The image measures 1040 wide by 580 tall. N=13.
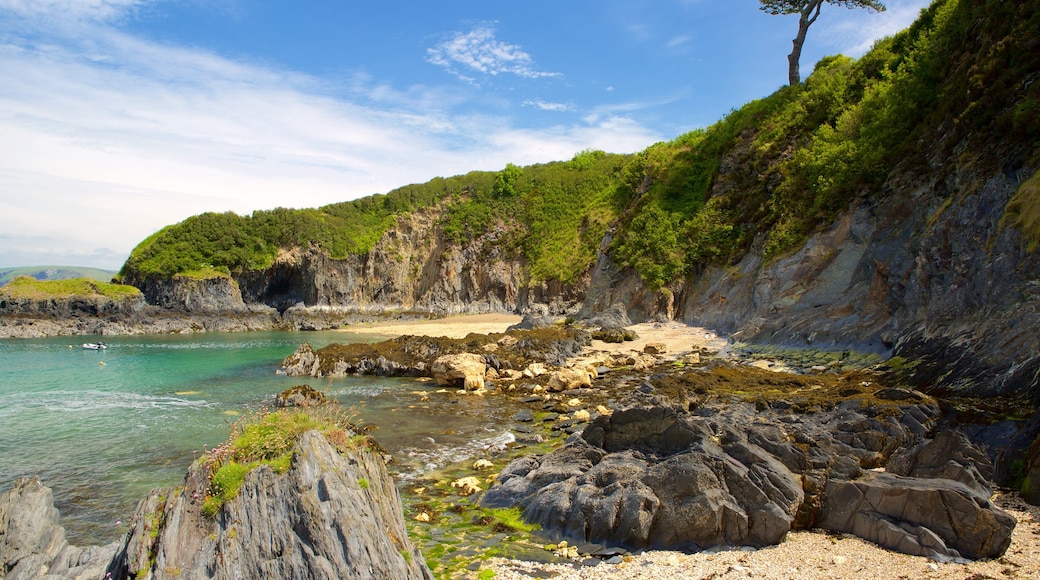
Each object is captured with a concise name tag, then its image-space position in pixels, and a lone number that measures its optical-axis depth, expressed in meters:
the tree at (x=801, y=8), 41.25
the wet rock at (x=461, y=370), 24.81
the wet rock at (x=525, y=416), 18.38
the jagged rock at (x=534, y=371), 26.30
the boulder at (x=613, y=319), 40.43
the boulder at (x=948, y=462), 9.23
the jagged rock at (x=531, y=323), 42.00
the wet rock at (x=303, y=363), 30.30
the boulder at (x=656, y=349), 30.53
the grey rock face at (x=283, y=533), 6.02
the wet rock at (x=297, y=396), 20.82
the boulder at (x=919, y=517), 7.72
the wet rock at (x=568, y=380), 23.38
